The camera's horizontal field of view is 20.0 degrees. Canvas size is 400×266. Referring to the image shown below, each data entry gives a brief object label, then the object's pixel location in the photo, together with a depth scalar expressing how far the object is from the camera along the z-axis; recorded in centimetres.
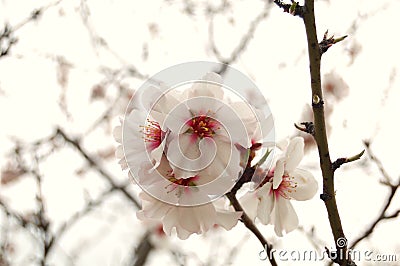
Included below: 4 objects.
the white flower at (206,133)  50
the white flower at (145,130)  51
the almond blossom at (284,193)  53
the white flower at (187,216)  52
